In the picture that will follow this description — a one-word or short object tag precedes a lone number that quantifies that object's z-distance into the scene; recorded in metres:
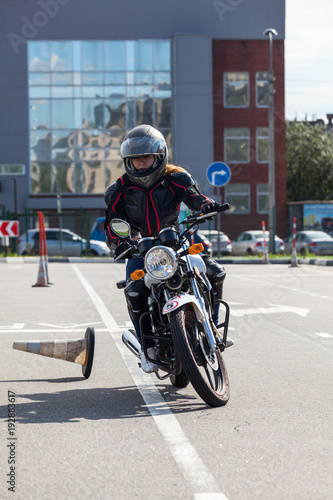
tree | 70.56
